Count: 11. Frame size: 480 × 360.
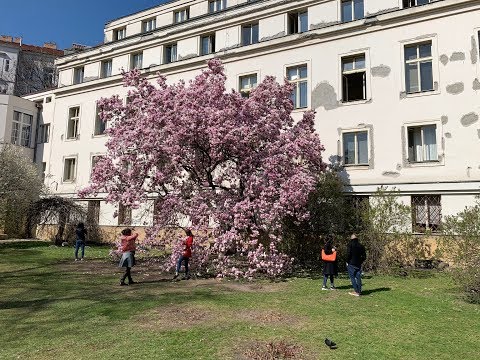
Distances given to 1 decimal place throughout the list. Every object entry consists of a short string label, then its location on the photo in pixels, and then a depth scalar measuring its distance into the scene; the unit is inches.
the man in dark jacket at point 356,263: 470.0
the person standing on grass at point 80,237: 743.1
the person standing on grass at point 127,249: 517.0
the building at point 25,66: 2079.2
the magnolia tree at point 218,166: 573.3
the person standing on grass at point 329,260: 497.7
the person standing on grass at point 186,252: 567.8
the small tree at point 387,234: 626.8
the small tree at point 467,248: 435.2
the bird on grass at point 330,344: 293.2
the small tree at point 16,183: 1029.8
